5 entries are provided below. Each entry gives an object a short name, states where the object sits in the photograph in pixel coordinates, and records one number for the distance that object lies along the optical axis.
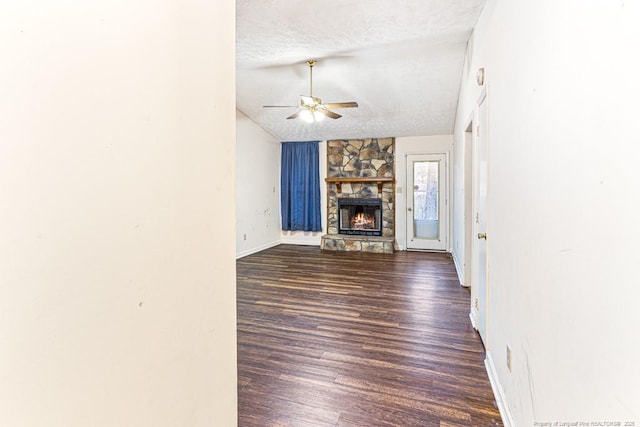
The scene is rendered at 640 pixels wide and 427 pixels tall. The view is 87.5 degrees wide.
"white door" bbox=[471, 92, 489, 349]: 2.47
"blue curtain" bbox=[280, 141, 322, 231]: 7.41
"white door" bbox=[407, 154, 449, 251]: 6.61
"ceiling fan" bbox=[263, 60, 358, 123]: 4.12
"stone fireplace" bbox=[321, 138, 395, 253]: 6.95
